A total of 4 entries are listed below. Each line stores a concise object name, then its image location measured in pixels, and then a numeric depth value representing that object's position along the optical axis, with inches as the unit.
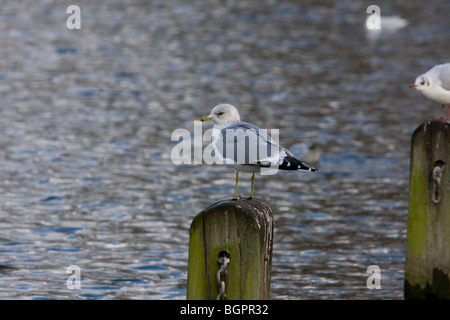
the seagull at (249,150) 412.2
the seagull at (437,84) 613.3
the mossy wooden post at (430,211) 521.3
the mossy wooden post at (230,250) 372.2
